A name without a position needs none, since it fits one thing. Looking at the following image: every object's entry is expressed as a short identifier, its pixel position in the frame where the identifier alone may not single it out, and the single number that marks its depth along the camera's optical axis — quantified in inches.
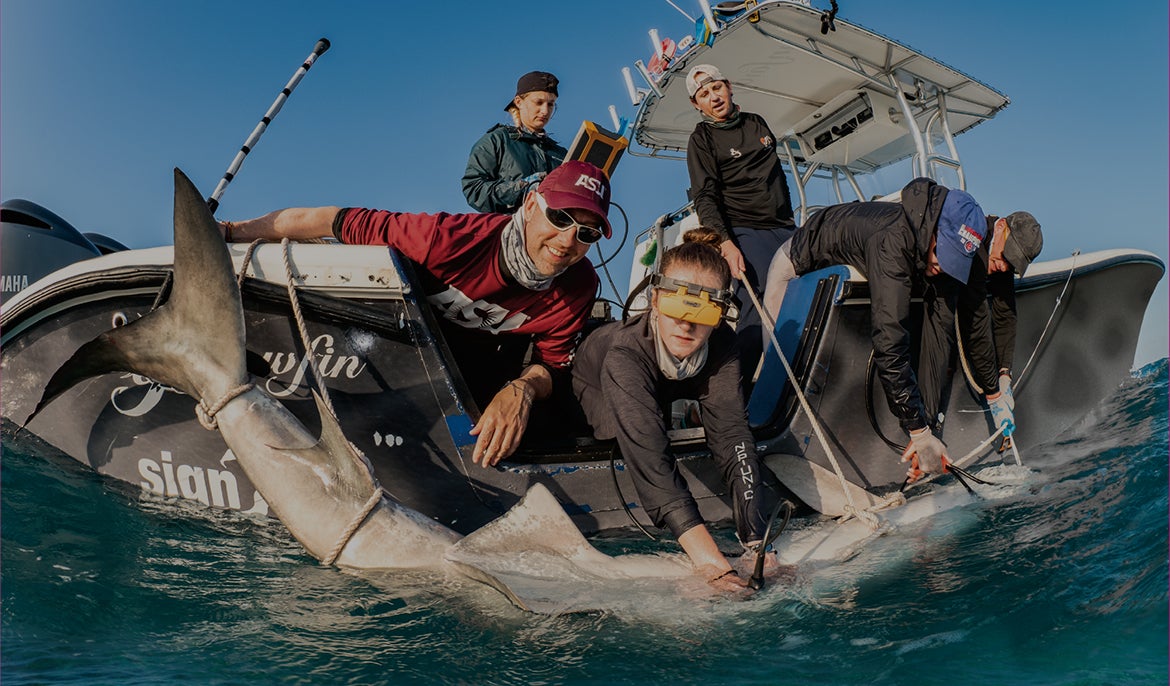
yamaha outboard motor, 188.1
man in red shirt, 133.0
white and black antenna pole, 227.1
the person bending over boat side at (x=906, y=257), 153.1
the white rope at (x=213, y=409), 116.2
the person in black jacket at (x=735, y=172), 197.0
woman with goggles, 119.1
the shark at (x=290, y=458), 110.8
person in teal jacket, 194.2
